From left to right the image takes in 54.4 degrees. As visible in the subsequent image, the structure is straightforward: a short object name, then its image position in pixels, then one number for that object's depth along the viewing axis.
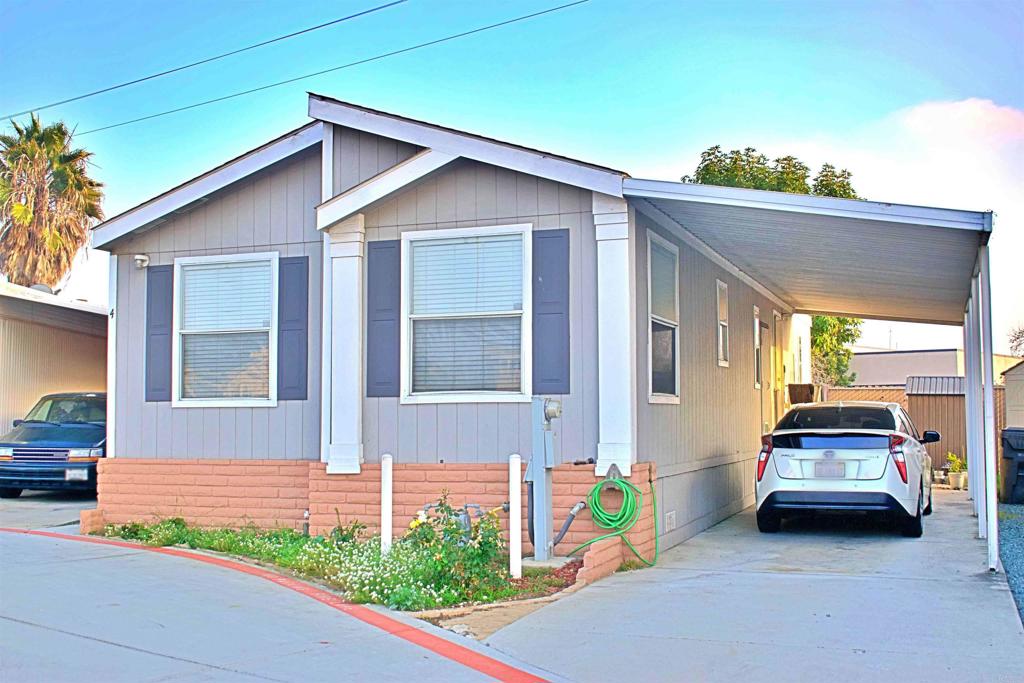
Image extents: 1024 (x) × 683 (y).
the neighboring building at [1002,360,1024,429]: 19.16
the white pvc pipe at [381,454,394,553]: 8.80
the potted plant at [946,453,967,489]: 17.98
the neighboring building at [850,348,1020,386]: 43.53
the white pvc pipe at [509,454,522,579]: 8.01
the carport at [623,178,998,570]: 8.16
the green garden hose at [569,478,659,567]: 8.63
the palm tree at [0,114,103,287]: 24.94
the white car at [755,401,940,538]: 10.23
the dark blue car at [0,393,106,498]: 13.87
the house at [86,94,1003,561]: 8.96
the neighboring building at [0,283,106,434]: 17.05
